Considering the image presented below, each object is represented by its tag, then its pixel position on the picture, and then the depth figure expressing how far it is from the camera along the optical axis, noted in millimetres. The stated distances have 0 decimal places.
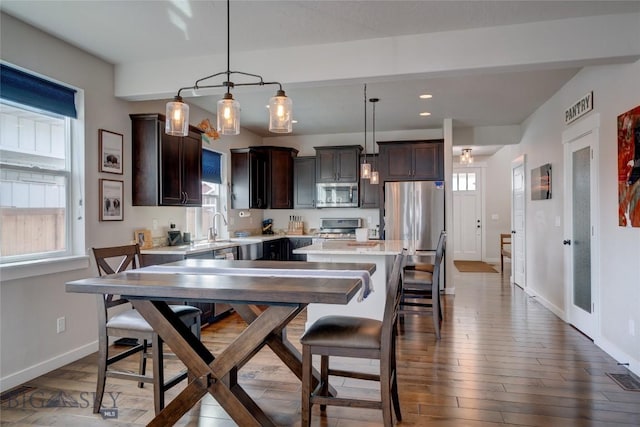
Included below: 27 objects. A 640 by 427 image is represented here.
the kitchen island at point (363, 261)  3786
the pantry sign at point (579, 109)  3829
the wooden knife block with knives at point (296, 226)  7188
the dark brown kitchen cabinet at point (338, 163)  6742
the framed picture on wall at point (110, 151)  3666
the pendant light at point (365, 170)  4680
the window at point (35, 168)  2949
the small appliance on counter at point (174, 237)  4550
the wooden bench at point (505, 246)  7905
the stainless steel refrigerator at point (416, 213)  6090
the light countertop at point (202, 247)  3945
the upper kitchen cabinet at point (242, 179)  6312
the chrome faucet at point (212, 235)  5126
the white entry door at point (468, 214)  10036
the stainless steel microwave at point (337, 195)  6797
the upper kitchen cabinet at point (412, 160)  6316
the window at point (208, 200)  5430
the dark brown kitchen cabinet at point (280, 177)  6816
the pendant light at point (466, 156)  7844
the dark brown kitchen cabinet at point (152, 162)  3998
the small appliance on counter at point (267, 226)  7261
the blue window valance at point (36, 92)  2896
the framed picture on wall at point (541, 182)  5102
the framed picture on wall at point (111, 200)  3668
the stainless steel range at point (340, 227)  6887
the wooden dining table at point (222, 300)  1851
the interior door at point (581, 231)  3814
